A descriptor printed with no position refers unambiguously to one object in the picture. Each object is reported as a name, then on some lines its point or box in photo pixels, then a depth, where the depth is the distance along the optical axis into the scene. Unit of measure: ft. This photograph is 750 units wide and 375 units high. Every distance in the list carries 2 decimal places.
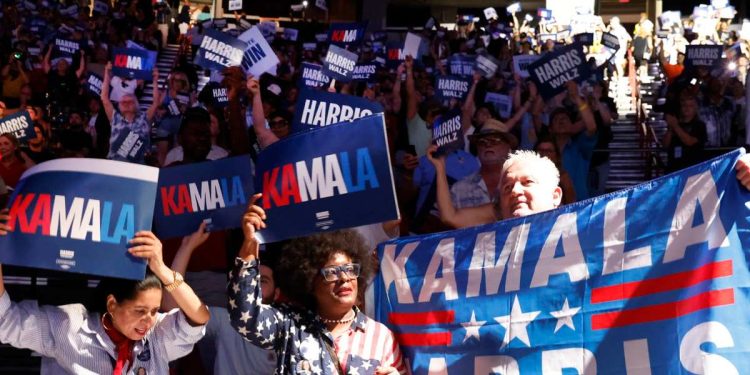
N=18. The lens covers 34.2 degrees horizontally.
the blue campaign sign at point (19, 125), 32.50
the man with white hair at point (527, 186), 16.35
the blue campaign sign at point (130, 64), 44.80
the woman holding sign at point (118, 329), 15.57
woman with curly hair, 14.88
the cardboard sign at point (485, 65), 47.62
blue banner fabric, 13.83
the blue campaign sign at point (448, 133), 27.89
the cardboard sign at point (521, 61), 49.44
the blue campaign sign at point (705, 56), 51.98
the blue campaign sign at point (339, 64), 40.47
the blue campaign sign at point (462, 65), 51.26
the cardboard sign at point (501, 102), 41.01
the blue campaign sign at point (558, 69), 37.52
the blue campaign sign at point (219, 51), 34.12
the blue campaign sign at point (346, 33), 58.95
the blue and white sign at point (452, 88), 43.09
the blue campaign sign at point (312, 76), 42.73
